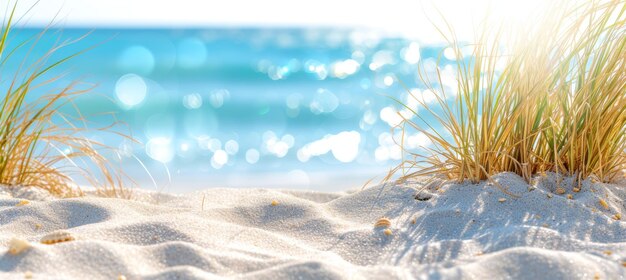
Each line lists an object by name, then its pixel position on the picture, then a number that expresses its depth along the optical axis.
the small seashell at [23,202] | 1.97
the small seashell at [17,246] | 1.42
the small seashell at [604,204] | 1.85
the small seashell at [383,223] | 1.76
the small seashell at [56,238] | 1.53
